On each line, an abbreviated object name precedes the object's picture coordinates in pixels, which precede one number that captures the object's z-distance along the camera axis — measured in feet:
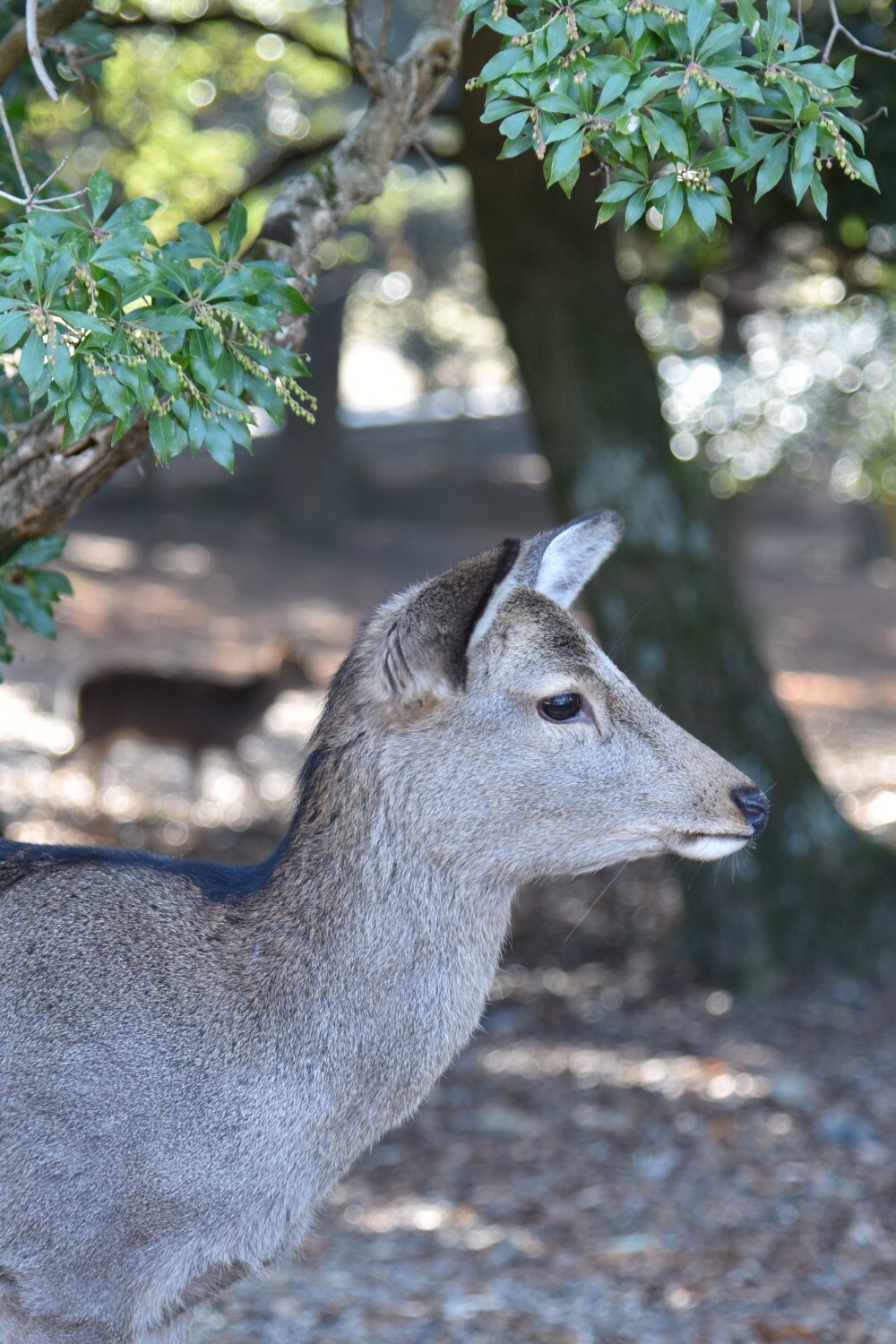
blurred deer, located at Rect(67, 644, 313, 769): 74.95
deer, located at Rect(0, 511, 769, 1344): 19.39
